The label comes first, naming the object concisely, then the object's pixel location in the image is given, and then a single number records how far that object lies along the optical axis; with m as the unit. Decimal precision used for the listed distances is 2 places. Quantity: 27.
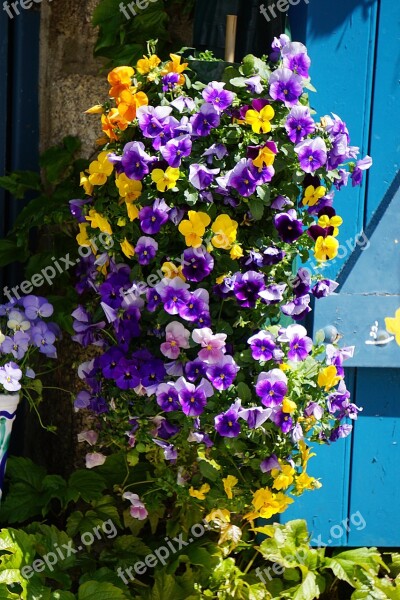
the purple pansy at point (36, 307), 5.16
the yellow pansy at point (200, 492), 4.78
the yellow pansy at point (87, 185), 4.74
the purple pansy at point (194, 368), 4.52
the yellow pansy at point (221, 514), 4.88
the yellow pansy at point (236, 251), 4.52
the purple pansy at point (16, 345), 5.00
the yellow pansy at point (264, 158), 4.44
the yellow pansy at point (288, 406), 4.48
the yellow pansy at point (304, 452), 4.84
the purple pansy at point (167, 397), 4.50
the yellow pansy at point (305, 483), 4.91
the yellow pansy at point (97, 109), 4.79
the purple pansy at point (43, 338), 5.12
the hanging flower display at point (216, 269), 4.49
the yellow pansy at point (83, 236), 4.84
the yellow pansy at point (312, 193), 4.64
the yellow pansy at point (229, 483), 4.66
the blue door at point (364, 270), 5.25
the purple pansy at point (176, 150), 4.43
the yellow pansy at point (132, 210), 4.60
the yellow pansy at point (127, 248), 4.66
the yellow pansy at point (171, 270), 4.56
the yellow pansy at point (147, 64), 4.70
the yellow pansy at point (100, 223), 4.69
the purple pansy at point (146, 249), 4.57
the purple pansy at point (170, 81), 4.60
